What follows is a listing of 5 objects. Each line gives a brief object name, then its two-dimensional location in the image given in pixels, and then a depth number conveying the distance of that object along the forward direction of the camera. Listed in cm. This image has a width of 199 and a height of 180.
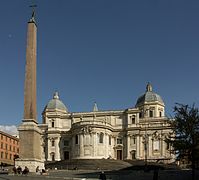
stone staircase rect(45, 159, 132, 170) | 7609
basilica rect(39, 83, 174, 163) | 9625
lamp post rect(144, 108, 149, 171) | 10060
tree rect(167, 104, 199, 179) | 3606
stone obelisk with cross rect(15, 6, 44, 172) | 4819
